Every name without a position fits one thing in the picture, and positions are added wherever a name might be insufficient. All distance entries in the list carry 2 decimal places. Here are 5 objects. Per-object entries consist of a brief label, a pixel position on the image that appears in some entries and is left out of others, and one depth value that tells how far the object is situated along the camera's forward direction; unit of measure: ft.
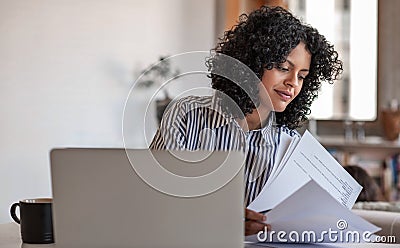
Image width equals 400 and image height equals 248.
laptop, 5.66
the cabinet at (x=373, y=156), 17.18
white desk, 6.63
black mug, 6.62
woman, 7.24
